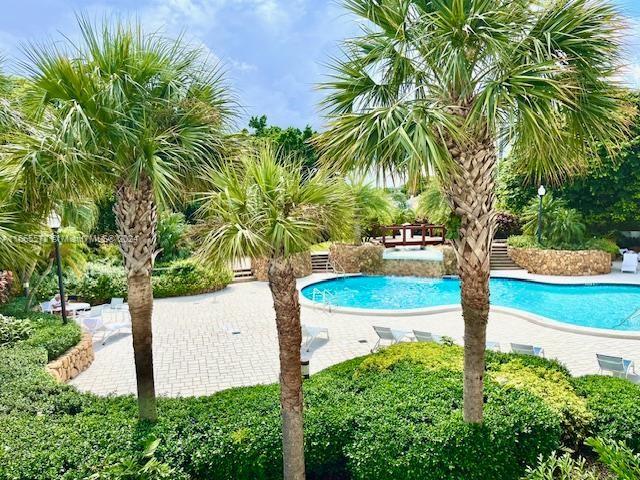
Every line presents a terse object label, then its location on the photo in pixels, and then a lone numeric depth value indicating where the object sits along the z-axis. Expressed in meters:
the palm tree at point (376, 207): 24.88
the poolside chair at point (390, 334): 10.92
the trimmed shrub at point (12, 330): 9.51
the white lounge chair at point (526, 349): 9.69
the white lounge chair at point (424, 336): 10.84
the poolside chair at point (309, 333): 11.70
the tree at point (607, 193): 20.86
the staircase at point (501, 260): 23.39
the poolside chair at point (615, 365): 8.46
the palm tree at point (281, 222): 4.31
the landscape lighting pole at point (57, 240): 10.41
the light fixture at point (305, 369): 7.89
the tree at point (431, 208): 28.73
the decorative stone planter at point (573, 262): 20.86
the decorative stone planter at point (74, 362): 8.98
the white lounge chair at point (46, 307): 14.18
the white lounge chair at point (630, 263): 20.83
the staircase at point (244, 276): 21.53
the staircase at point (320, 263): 23.52
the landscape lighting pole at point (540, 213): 20.92
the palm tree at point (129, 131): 4.94
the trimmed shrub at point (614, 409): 5.70
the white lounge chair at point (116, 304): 15.02
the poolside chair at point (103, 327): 12.45
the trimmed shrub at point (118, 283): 16.53
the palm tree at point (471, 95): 4.53
